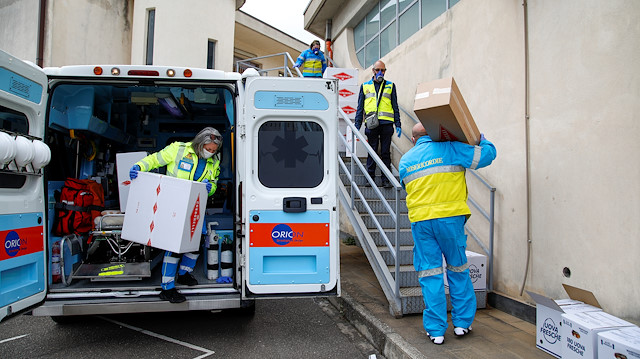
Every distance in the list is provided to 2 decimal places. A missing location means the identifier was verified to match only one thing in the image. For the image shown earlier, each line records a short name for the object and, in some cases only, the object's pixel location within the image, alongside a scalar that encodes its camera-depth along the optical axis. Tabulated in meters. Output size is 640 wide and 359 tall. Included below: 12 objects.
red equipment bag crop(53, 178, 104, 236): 3.88
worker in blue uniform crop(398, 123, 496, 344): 3.19
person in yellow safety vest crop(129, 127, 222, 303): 3.70
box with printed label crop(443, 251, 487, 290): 3.97
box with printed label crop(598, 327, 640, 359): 2.26
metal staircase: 3.77
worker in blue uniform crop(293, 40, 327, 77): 7.69
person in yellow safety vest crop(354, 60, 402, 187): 5.64
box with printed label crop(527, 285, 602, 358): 2.85
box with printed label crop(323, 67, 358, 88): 7.87
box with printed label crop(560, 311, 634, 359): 2.51
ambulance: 2.84
